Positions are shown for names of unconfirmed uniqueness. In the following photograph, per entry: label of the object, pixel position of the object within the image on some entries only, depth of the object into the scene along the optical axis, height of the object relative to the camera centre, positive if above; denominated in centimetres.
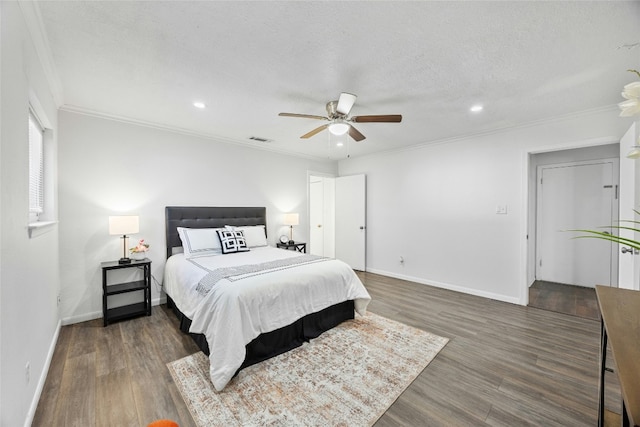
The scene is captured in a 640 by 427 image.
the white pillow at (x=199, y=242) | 344 -41
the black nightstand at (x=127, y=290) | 295 -92
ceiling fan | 242 +93
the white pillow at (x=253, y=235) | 410 -37
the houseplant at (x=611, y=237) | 98 -9
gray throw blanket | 238 -58
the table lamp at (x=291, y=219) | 485 -14
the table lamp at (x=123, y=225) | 301 -17
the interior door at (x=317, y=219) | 666 -18
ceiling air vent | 420 +118
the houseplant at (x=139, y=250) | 323 -49
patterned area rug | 170 -130
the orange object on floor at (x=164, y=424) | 103 -83
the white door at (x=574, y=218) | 410 -9
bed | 206 -81
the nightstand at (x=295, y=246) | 488 -64
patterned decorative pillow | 357 -41
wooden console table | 68 -46
